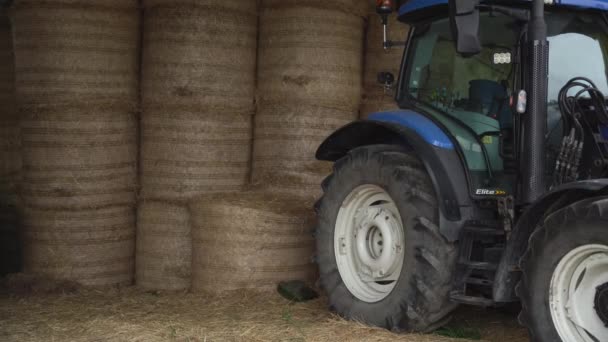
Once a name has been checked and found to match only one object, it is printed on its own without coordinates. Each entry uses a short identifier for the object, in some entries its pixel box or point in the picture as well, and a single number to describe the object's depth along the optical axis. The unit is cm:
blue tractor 379
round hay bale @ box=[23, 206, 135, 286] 636
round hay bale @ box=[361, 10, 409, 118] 676
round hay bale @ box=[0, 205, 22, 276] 657
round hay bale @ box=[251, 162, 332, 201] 642
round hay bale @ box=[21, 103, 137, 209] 630
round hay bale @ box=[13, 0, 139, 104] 623
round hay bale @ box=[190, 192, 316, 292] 604
